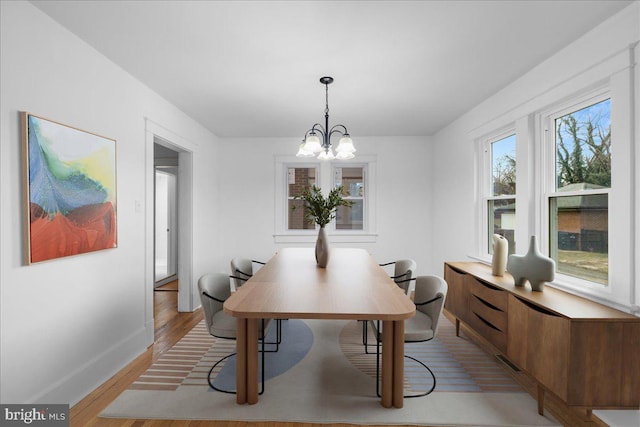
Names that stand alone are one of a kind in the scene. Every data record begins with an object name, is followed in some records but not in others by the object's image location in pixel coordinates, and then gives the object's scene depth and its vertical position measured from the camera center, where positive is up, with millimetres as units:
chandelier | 2938 +625
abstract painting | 1989 +157
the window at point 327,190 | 5602 +296
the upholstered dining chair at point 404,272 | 3282 -637
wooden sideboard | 1857 -813
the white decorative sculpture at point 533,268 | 2400 -420
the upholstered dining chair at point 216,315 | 2459 -828
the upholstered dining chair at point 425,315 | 2398 -837
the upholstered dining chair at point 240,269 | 3424 -628
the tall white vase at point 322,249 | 3094 -344
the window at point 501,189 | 3453 +264
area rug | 2146 -1339
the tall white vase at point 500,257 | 2994 -405
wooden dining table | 1841 -554
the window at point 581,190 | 2338 +178
